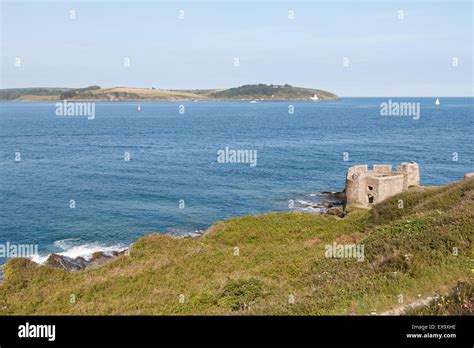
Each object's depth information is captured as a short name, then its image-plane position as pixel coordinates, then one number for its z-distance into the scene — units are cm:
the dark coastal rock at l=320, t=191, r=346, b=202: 5424
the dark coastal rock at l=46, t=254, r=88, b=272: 3309
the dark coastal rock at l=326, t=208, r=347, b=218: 4256
